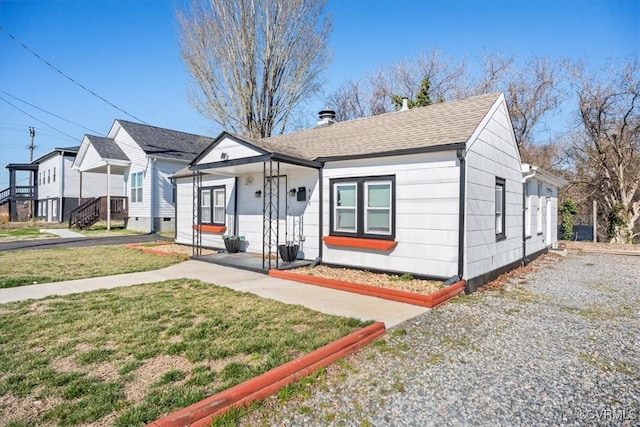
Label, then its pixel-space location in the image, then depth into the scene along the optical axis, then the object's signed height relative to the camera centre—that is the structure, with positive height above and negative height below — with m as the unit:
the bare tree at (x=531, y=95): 20.31 +7.18
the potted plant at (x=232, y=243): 9.98 -0.96
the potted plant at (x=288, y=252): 8.27 -1.00
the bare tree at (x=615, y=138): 16.02 +3.66
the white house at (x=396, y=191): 6.33 +0.44
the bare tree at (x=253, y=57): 17.16 +7.95
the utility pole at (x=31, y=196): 30.12 +1.09
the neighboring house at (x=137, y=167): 18.81 +2.46
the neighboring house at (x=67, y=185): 25.08 +1.74
